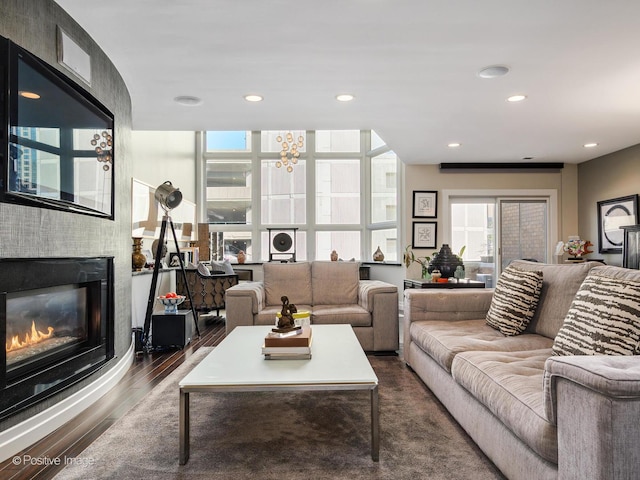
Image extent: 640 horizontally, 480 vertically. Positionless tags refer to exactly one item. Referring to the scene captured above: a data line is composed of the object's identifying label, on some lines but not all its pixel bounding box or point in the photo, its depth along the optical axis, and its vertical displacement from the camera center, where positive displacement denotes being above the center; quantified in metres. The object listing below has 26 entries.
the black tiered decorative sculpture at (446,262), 4.75 -0.23
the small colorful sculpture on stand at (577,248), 6.26 -0.09
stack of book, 2.38 -0.58
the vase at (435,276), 4.69 -0.37
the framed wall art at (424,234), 6.77 +0.12
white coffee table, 1.94 -0.64
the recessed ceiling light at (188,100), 3.76 +1.25
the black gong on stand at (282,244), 7.80 -0.04
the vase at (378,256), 7.67 -0.25
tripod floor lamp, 4.50 +0.42
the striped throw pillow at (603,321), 1.69 -0.33
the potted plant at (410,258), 6.46 -0.25
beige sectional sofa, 1.21 -0.58
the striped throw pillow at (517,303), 2.73 -0.39
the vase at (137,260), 4.68 -0.20
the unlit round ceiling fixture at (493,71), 3.14 +1.26
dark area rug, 1.88 -1.00
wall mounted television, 2.05 +0.57
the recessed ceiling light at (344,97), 3.69 +1.24
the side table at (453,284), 4.43 -0.44
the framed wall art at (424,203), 6.76 +0.60
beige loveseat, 3.97 -0.57
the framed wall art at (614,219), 5.62 +0.31
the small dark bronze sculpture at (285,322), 2.57 -0.48
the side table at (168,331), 4.29 -0.88
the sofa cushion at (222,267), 6.49 -0.38
